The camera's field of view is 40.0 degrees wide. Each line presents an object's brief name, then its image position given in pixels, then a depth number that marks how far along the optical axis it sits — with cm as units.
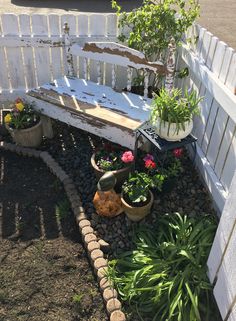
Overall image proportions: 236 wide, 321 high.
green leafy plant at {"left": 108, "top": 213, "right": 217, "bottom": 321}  260
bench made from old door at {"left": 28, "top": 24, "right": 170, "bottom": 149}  369
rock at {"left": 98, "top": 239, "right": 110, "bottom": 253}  312
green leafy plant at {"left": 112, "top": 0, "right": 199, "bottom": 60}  379
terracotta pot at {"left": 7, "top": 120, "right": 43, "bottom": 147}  417
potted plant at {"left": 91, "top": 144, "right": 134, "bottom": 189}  344
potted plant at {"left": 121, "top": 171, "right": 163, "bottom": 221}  317
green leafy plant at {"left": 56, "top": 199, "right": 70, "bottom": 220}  352
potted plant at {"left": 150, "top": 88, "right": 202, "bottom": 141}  319
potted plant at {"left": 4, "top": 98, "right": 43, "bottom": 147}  419
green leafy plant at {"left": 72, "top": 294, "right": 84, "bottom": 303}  278
